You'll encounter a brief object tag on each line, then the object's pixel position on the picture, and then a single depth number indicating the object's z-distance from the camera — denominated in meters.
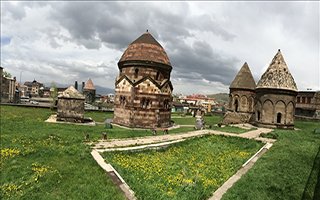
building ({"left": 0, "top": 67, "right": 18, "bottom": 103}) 42.84
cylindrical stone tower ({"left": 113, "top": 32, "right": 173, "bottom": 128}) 19.96
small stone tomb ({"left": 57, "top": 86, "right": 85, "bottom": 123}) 20.35
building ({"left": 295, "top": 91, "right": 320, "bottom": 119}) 36.04
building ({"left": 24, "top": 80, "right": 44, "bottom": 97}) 89.75
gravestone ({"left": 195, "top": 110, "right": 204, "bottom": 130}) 19.04
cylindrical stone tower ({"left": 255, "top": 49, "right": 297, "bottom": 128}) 20.69
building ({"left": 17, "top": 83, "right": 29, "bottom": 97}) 81.17
